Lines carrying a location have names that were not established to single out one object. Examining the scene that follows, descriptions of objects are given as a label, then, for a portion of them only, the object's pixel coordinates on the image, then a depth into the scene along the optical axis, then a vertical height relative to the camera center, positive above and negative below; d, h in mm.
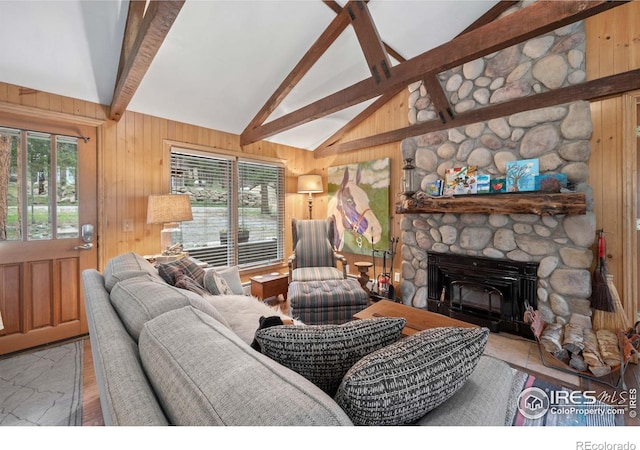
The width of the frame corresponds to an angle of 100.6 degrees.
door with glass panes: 2275 -55
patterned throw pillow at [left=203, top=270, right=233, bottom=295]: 2012 -461
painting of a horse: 3691 +267
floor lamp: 4164 +609
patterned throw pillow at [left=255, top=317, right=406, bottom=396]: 737 -357
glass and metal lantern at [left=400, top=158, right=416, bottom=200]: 3168 +569
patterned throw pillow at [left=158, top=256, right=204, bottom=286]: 1670 -326
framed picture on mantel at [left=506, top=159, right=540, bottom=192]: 2416 +434
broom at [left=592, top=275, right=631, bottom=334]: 2117 -791
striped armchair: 3336 -332
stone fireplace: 2260 +610
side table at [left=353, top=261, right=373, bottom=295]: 3373 -639
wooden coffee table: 1797 -698
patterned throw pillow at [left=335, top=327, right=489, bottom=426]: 583 -368
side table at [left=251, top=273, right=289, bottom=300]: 3176 -772
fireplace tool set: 3389 -754
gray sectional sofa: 501 -352
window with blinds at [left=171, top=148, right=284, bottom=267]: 3316 +229
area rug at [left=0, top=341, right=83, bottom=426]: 1578 -1128
